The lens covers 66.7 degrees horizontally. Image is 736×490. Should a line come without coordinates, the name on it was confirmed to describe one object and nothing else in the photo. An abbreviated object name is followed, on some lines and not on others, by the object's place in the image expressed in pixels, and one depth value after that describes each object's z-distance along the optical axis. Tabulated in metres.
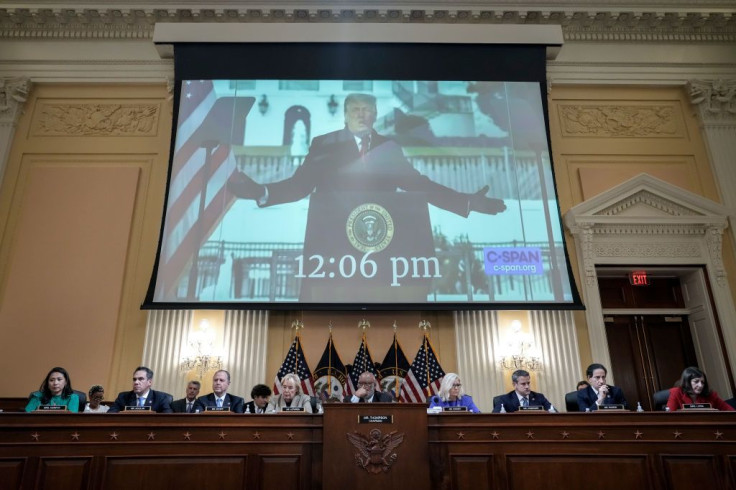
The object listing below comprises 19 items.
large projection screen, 6.69
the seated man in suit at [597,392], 4.87
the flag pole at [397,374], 6.44
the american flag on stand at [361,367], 6.48
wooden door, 7.14
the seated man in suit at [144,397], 4.73
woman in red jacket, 4.49
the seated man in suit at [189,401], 5.21
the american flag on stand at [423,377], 6.38
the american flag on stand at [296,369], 6.36
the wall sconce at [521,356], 6.65
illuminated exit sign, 7.44
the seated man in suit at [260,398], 5.31
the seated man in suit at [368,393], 5.27
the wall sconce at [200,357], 6.52
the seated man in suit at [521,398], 5.05
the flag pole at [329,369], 6.47
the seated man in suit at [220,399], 5.05
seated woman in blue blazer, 5.15
